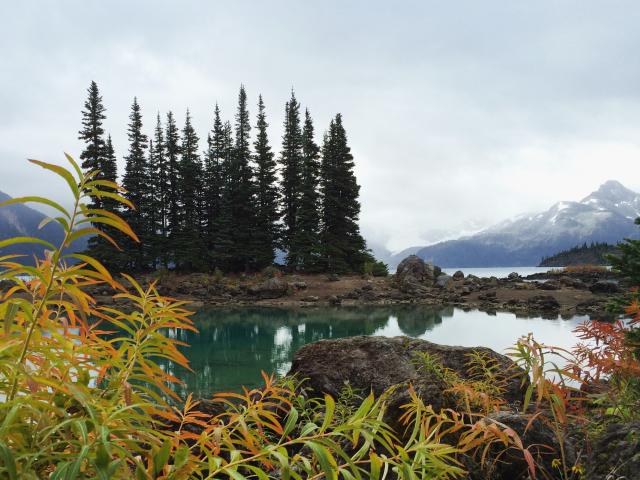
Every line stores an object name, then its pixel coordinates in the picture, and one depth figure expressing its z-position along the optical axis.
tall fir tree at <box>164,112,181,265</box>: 35.91
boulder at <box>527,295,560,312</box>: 19.06
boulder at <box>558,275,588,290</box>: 25.12
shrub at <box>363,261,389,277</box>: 30.46
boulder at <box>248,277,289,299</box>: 24.97
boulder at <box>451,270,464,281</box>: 30.11
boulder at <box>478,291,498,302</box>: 21.76
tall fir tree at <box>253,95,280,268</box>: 33.12
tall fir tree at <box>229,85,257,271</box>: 32.88
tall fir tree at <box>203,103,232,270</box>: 32.59
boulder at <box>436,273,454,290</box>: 26.44
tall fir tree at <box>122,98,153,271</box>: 32.97
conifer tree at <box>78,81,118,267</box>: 31.86
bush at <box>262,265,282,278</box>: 28.66
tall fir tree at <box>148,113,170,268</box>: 33.62
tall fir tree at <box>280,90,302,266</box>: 35.01
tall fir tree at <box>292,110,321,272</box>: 31.25
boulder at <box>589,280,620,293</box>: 22.28
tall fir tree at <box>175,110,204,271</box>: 32.72
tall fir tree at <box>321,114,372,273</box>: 32.09
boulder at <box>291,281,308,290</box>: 26.16
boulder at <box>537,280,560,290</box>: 24.72
